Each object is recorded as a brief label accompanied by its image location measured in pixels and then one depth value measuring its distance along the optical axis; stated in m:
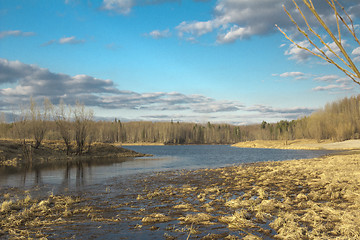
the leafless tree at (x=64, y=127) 40.22
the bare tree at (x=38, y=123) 39.06
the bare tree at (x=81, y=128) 41.25
